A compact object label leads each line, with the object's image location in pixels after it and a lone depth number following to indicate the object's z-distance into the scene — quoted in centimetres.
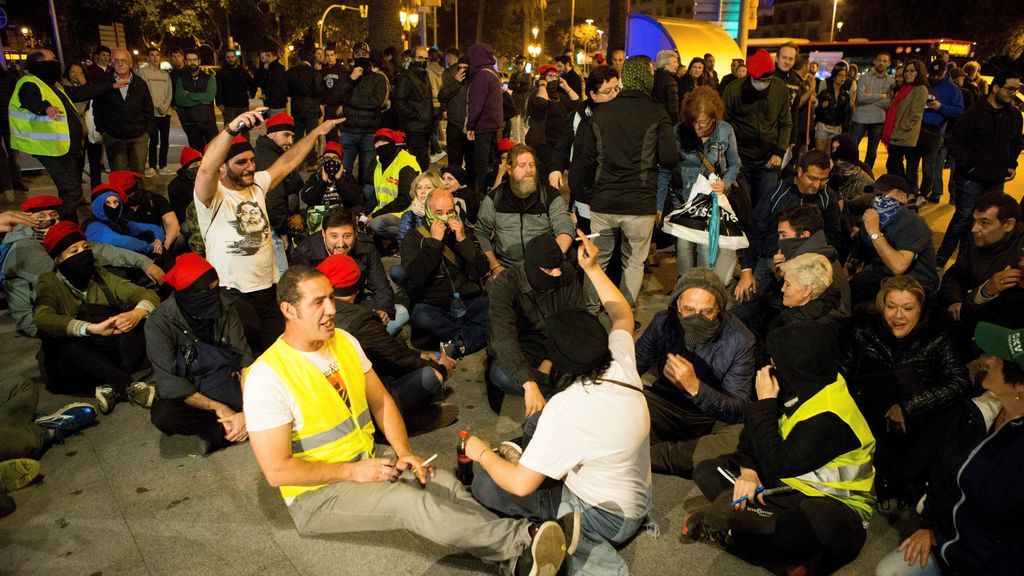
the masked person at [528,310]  425
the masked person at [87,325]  471
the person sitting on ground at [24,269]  505
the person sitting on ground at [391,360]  430
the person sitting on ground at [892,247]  496
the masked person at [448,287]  549
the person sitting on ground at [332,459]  300
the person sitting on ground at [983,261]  461
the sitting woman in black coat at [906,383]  371
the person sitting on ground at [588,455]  281
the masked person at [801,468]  303
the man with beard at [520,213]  563
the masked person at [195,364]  415
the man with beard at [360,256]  528
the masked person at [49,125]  782
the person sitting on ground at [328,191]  722
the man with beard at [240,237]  459
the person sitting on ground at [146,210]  669
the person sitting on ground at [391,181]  737
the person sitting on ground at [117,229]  614
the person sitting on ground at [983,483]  260
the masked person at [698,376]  385
